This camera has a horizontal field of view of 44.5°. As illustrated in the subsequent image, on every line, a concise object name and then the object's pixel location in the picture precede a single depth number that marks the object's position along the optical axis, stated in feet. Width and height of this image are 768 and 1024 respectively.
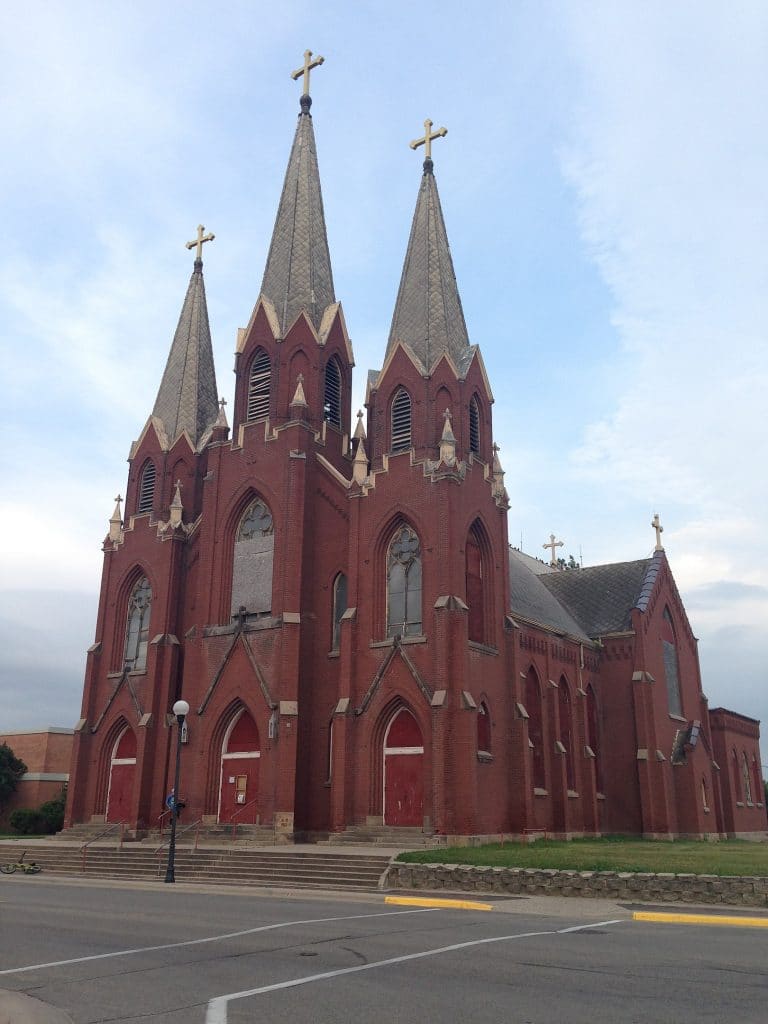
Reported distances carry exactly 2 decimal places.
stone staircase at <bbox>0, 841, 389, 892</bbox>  77.87
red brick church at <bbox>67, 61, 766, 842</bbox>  103.35
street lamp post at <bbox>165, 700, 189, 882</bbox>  80.33
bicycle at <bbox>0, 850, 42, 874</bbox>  93.76
